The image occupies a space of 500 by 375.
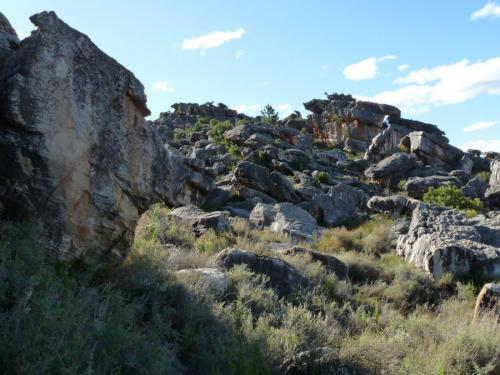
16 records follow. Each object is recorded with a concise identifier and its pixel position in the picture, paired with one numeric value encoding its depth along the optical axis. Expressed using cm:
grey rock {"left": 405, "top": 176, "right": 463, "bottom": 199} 2599
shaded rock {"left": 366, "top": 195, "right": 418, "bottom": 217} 1816
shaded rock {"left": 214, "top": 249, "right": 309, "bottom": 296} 778
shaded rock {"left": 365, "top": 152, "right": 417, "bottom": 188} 3139
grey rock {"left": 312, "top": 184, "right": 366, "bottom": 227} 1856
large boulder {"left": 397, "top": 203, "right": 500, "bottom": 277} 1048
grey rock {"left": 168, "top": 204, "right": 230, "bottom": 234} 1158
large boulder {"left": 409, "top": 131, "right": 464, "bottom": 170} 4153
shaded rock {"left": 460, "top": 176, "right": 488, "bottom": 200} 2688
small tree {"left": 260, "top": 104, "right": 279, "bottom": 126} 6278
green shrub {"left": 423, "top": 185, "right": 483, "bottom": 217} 2219
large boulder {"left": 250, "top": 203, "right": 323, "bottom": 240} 1448
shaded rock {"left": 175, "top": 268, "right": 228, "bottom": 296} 649
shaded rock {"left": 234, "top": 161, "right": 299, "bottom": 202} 2209
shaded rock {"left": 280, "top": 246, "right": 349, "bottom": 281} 971
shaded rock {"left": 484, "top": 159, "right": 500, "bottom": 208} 2284
